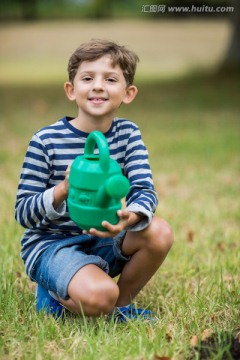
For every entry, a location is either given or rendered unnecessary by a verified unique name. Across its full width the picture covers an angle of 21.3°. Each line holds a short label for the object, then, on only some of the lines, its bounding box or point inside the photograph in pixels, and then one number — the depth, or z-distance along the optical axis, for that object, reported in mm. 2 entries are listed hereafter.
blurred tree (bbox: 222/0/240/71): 13284
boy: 2494
